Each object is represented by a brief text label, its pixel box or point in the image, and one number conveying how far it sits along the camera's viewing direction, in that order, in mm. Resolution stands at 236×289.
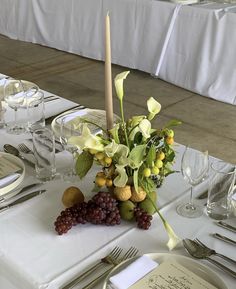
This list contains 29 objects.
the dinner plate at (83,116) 1508
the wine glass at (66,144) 1303
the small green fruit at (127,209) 1077
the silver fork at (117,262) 925
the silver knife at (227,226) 1086
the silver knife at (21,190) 1201
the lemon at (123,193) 1055
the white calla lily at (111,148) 1012
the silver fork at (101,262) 932
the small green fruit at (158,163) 1057
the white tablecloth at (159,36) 3551
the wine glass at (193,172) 1156
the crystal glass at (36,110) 1613
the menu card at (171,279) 902
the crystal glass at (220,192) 1148
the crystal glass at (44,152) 1302
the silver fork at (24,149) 1427
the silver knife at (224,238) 1043
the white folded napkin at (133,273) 900
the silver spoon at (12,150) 1403
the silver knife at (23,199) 1168
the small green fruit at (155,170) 1053
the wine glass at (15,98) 1595
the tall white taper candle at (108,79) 1059
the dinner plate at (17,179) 1208
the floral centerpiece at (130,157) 1022
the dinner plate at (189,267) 914
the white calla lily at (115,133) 1045
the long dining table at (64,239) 968
